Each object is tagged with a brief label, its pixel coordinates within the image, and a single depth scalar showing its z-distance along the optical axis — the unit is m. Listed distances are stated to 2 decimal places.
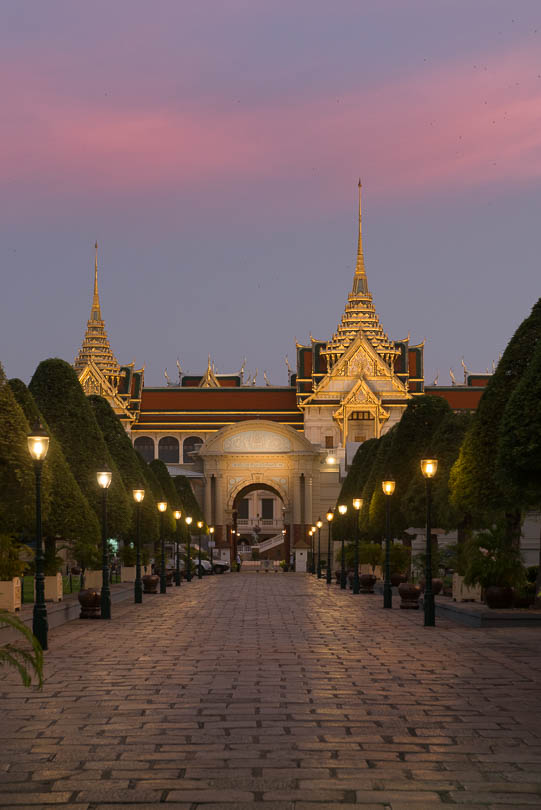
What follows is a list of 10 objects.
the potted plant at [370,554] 52.59
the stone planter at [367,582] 45.47
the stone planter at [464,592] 34.00
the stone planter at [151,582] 46.65
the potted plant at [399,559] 45.53
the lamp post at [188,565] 68.88
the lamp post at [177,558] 58.45
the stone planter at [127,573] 52.97
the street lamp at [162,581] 47.56
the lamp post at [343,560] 52.19
